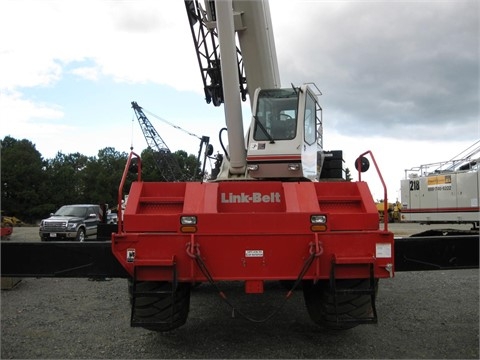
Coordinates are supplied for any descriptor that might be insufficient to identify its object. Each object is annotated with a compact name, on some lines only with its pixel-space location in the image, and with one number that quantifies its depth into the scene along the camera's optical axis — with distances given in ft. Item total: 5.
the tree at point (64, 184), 240.53
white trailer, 45.37
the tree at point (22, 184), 224.53
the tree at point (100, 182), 266.98
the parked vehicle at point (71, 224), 65.10
